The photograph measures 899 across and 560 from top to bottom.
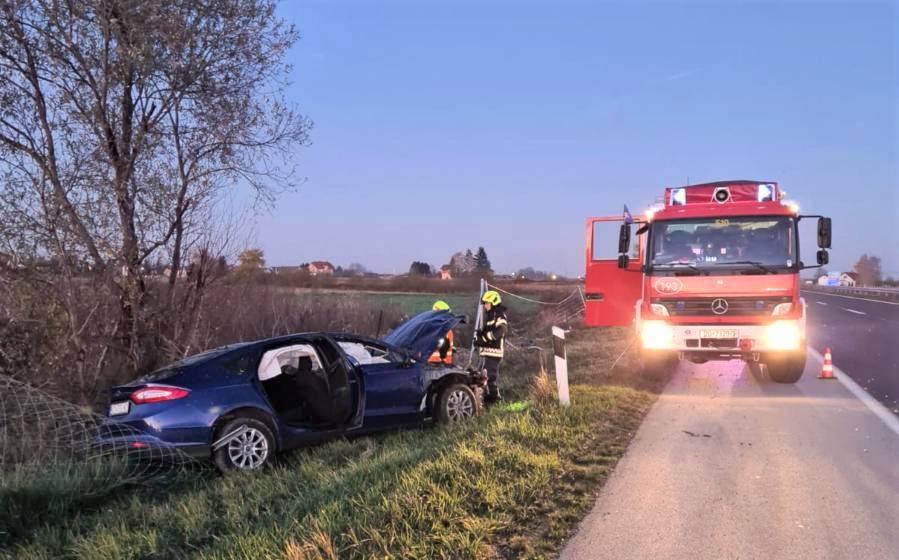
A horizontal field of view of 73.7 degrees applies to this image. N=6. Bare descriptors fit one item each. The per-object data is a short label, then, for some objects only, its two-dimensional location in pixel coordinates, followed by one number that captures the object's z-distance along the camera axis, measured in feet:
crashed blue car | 17.52
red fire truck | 28.35
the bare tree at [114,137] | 26.66
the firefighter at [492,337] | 27.50
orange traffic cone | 31.71
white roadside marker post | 23.22
